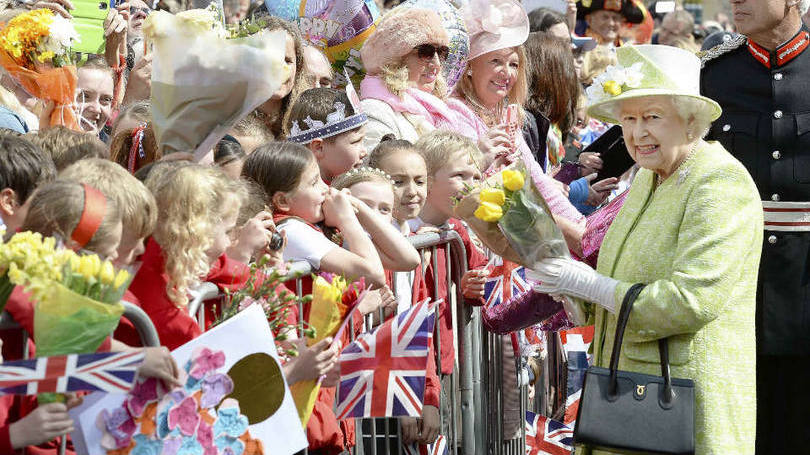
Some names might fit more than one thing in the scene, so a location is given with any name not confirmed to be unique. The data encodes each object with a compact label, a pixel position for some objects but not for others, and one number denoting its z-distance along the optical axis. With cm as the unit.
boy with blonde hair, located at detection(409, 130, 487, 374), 1154
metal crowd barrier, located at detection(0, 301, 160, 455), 636
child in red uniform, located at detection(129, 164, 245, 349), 720
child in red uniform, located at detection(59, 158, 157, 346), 677
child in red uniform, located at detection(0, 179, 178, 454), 620
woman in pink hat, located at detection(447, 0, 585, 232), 1448
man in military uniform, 1054
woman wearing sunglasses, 1276
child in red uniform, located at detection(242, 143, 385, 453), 902
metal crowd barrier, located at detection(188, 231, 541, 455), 1044
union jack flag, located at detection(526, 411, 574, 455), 1285
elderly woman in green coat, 834
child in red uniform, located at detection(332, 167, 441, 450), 1028
